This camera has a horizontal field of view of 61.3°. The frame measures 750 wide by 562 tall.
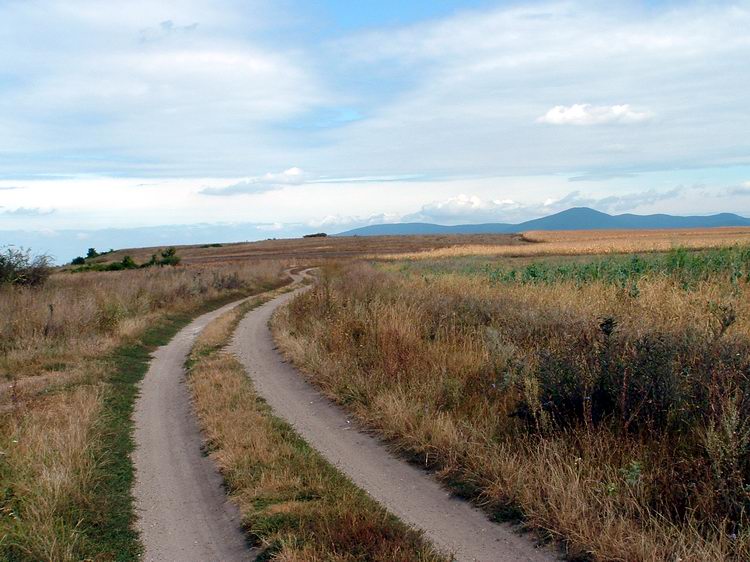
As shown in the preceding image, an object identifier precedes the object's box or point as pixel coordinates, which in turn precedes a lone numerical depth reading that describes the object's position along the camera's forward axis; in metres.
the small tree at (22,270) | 24.66
